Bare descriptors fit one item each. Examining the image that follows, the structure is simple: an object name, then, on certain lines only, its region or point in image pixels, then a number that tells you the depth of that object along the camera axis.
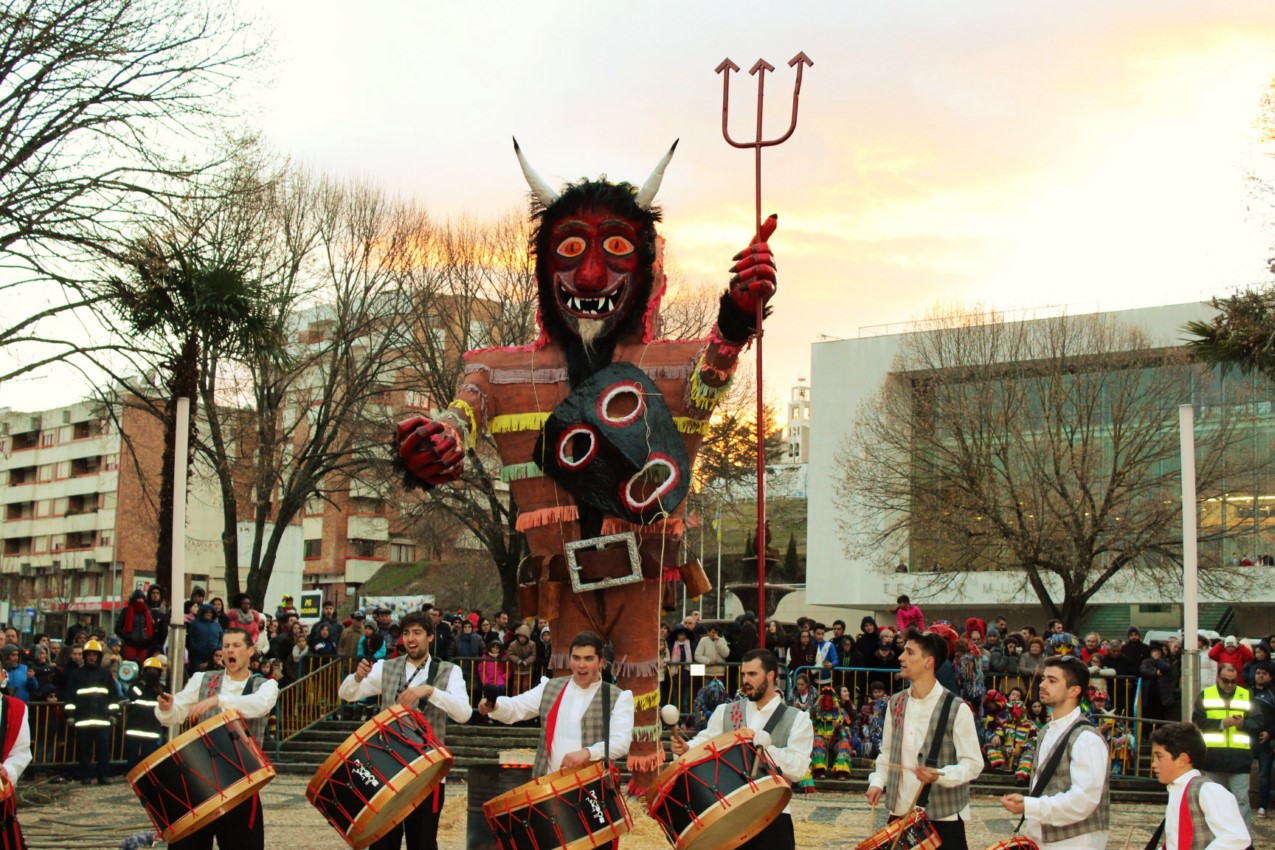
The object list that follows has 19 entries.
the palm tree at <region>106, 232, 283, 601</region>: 14.95
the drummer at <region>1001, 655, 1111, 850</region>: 6.84
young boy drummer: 6.39
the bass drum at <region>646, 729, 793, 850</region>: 7.31
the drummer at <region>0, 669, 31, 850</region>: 8.22
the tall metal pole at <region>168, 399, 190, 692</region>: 9.29
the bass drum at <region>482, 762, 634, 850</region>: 7.52
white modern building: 36.97
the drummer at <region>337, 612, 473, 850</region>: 8.45
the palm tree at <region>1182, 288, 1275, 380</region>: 15.43
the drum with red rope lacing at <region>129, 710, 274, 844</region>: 7.71
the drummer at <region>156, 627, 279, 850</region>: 8.05
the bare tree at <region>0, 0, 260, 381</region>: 14.70
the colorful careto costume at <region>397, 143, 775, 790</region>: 10.13
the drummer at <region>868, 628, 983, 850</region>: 7.44
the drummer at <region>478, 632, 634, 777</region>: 8.23
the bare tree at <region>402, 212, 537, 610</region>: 31.97
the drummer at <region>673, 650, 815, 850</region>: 7.65
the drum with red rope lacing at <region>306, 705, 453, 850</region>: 7.72
